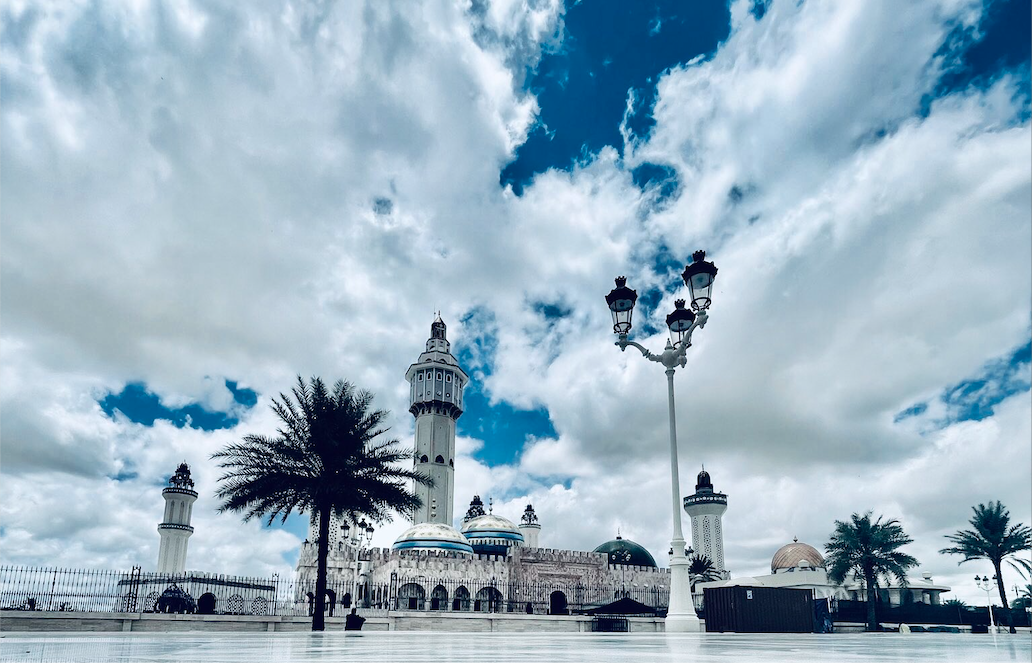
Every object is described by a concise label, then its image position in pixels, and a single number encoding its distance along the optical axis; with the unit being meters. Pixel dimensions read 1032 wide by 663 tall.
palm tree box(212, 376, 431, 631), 18.08
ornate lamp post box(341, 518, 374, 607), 45.47
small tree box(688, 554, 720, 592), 52.38
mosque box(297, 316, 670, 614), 44.91
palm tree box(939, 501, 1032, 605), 35.47
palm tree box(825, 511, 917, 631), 34.62
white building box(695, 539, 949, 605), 47.66
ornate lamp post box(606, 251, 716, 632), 13.42
